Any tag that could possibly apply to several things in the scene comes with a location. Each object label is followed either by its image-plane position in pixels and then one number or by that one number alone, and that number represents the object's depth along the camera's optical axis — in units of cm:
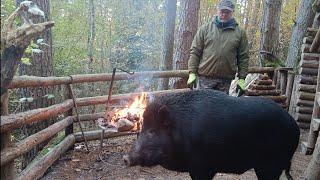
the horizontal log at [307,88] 596
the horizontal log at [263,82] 608
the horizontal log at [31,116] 249
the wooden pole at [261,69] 647
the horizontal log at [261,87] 605
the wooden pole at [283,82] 675
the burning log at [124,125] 388
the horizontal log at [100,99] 455
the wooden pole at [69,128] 450
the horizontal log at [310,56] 610
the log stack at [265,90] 601
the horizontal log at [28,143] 252
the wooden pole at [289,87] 650
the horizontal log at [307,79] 606
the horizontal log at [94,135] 464
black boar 250
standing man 386
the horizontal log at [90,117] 469
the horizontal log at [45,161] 309
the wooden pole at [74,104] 436
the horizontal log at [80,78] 306
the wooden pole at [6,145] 255
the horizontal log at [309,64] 606
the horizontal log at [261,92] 596
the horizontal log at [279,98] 612
